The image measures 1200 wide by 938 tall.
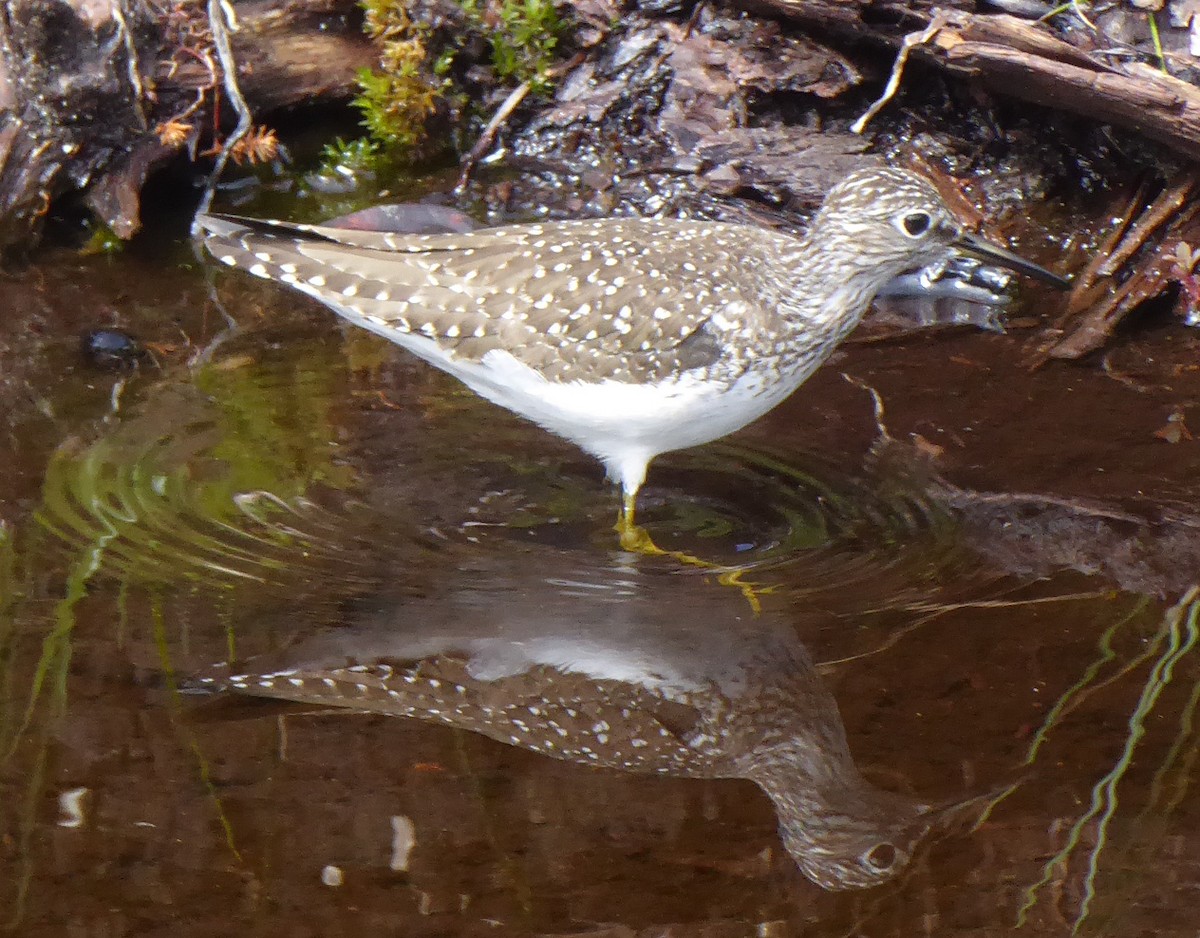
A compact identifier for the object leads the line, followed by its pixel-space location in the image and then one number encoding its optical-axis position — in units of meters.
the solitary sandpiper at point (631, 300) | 9.83
